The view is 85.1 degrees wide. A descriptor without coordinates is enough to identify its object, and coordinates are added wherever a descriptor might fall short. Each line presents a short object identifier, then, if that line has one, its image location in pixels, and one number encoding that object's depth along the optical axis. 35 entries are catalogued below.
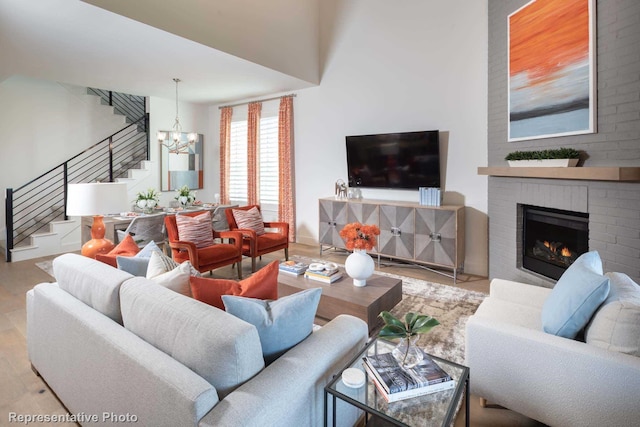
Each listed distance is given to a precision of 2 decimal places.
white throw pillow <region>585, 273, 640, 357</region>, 1.51
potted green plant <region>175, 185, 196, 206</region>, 5.55
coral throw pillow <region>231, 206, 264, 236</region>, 4.93
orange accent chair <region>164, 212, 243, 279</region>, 3.96
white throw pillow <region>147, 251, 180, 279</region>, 2.03
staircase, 5.60
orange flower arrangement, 3.03
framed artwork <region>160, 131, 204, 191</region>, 7.18
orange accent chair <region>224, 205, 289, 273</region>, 4.62
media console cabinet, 4.44
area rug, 2.68
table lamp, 2.65
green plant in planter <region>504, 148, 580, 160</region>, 3.04
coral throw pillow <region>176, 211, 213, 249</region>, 4.18
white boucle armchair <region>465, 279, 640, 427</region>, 1.49
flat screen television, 4.84
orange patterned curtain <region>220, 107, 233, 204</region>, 7.38
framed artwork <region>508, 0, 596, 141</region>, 2.94
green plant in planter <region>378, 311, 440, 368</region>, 1.49
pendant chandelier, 7.09
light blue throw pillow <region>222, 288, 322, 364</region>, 1.47
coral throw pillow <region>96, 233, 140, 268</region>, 2.26
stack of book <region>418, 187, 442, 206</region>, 4.66
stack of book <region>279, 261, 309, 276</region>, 3.41
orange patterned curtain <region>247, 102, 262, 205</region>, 6.86
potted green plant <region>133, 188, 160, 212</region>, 5.00
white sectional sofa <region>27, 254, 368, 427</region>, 1.20
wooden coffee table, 2.78
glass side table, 1.30
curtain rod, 6.30
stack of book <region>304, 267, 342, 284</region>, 3.22
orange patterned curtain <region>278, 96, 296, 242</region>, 6.35
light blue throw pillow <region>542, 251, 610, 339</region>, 1.69
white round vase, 3.03
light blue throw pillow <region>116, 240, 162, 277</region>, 2.09
